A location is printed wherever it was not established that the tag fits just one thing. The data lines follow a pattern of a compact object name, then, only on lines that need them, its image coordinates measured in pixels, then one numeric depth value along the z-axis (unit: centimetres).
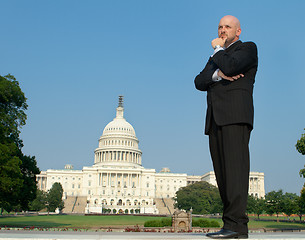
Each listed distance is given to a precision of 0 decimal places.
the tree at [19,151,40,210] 3294
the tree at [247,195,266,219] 7331
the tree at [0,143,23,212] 2650
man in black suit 530
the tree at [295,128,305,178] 3638
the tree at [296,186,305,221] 5909
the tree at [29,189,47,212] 7756
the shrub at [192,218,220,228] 3258
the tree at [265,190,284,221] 6450
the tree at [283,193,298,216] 6191
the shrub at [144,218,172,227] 3145
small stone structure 2808
